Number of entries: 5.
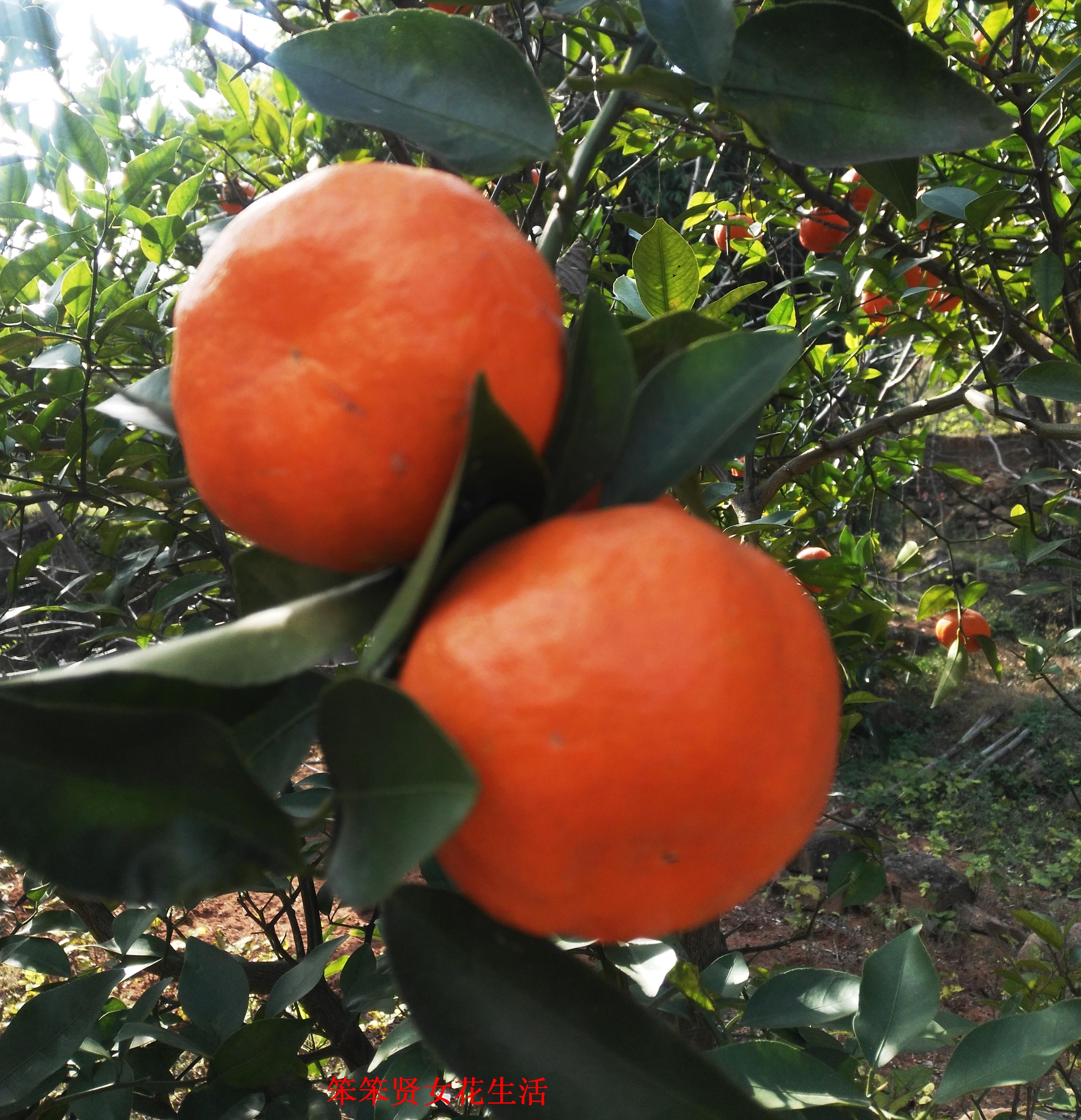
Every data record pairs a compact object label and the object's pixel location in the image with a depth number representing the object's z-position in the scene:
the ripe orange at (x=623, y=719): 0.28
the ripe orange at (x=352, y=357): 0.32
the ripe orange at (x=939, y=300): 1.58
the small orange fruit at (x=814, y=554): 1.70
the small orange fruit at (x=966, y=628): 1.70
